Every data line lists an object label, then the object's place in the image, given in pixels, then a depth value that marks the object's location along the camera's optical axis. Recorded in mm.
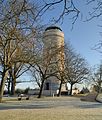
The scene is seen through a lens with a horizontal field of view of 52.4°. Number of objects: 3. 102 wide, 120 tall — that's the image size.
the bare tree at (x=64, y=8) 3404
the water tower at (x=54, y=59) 19557
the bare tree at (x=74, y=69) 24295
